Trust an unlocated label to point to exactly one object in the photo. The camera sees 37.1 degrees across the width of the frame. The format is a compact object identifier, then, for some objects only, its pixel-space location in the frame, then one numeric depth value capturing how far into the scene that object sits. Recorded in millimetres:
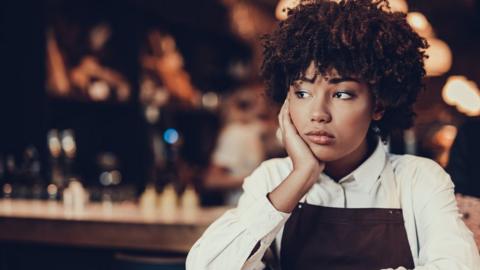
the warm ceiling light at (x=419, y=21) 4273
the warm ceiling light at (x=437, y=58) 5754
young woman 1691
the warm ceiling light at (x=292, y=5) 1915
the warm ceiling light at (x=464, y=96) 5074
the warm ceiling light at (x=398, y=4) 4203
